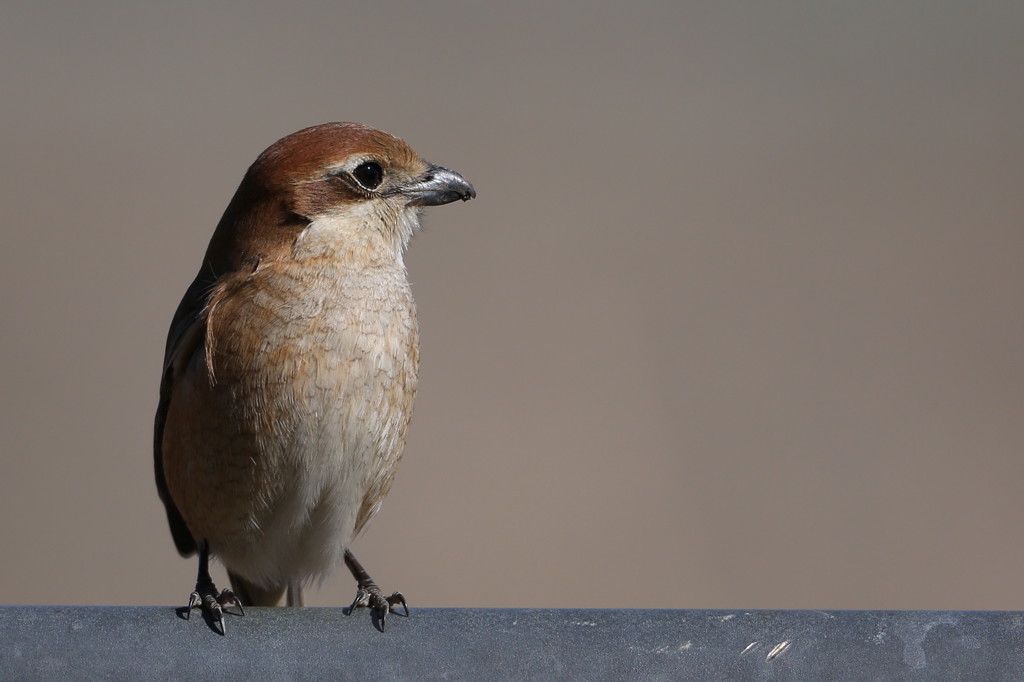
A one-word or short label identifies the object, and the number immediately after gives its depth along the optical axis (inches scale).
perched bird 263.0
